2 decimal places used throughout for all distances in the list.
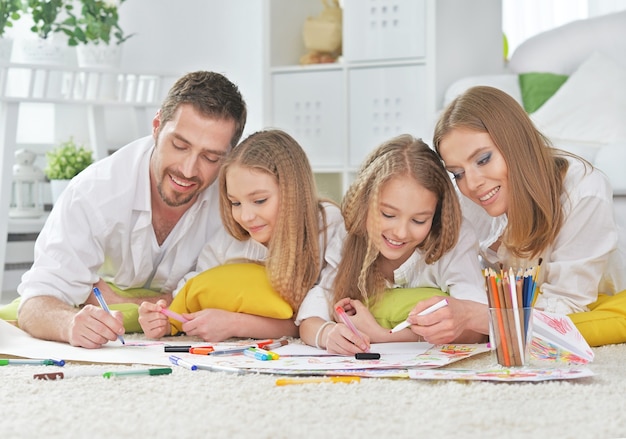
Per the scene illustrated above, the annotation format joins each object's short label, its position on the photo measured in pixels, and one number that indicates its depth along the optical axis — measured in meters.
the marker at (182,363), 2.59
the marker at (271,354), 2.68
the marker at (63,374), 2.51
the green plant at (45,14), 4.81
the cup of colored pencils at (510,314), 2.54
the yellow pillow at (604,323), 2.88
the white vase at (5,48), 4.60
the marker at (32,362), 2.65
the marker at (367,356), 2.65
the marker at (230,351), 2.75
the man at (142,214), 3.07
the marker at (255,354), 2.68
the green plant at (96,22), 4.93
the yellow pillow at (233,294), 3.02
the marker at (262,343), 2.83
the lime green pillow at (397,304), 2.96
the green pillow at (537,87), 4.47
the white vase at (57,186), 4.76
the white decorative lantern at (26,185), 4.92
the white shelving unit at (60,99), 4.31
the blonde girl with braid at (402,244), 2.93
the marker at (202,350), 2.76
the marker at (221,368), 2.55
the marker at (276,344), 2.83
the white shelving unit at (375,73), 4.65
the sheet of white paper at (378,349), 2.75
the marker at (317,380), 2.44
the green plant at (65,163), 4.81
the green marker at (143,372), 2.52
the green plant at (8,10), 4.71
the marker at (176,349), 2.79
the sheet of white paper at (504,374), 2.43
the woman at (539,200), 2.93
